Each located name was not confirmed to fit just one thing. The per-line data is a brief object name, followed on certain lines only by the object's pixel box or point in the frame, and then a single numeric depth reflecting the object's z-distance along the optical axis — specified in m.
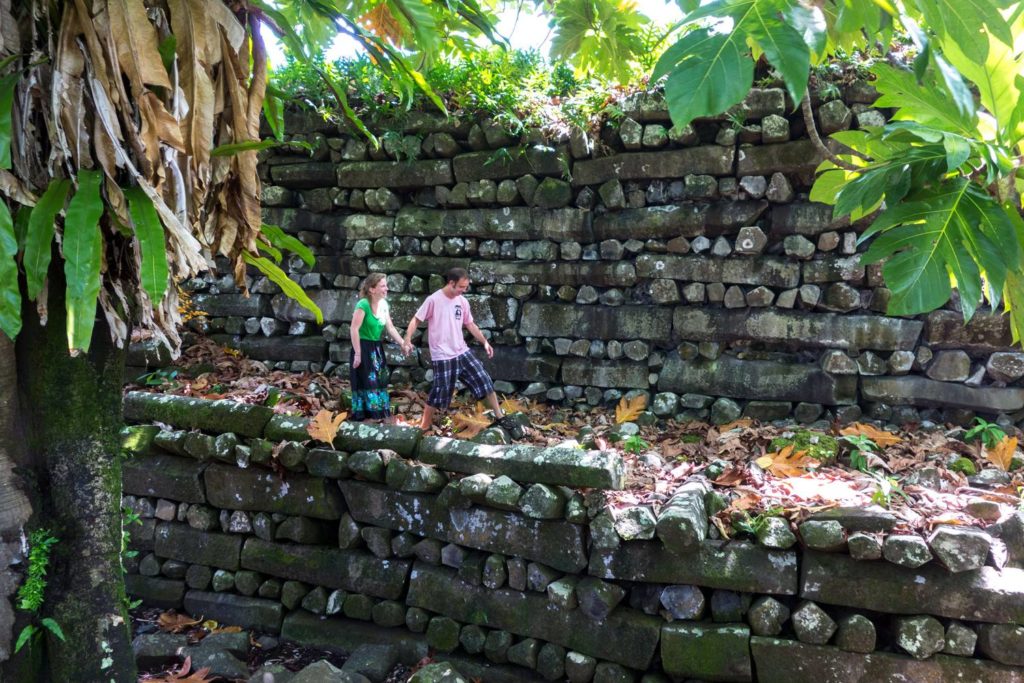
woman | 5.88
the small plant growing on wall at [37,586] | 3.02
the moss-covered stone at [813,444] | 4.71
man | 5.81
